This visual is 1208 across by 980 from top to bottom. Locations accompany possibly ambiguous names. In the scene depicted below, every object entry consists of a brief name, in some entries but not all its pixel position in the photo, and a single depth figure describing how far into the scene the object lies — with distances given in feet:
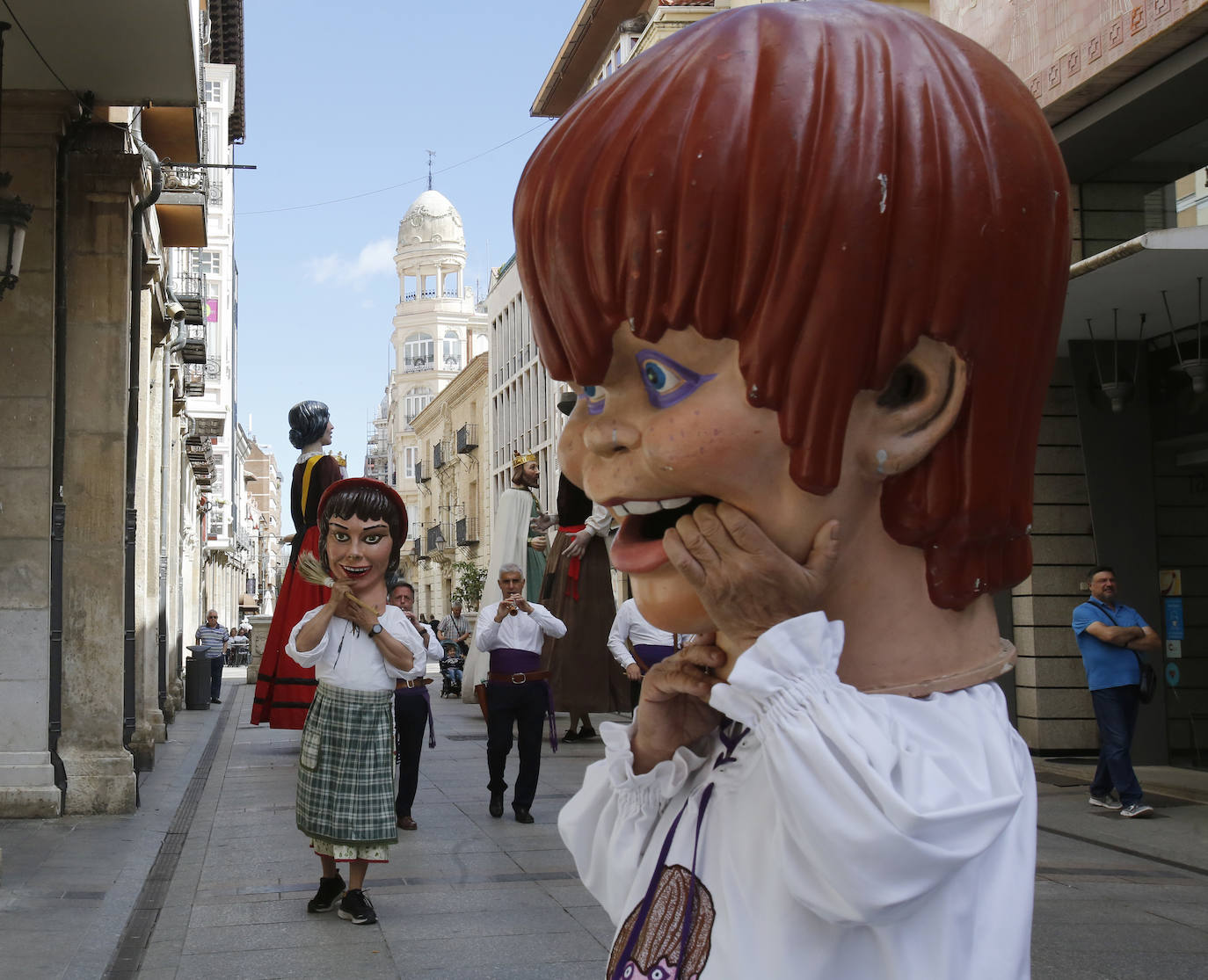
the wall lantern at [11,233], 21.49
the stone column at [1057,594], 36.86
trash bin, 61.36
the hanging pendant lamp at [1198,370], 31.53
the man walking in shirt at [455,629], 68.16
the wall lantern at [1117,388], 34.65
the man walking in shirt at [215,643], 70.13
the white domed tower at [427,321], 222.89
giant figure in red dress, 28.76
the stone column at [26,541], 26.32
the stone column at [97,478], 27.22
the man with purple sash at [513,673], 27.45
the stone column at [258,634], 63.41
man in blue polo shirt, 27.58
